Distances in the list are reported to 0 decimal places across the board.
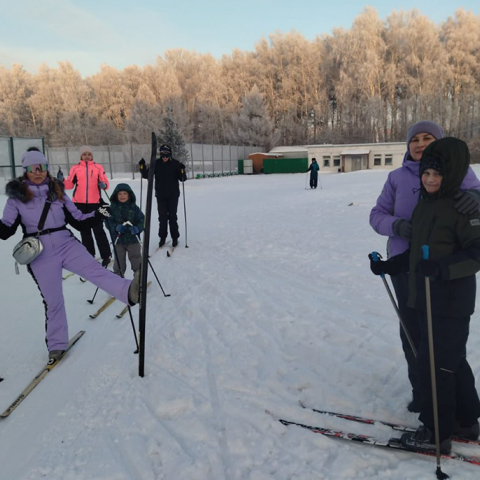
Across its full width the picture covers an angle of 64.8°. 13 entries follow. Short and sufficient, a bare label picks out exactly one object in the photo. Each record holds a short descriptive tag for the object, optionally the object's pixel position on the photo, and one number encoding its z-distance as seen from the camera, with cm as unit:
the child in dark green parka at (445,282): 191
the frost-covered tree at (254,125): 5122
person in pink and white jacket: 618
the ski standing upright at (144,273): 296
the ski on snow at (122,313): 452
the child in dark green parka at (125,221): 526
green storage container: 3844
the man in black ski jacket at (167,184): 760
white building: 3638
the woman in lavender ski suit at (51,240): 319
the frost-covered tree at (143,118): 4991
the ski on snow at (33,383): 275
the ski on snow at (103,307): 453
